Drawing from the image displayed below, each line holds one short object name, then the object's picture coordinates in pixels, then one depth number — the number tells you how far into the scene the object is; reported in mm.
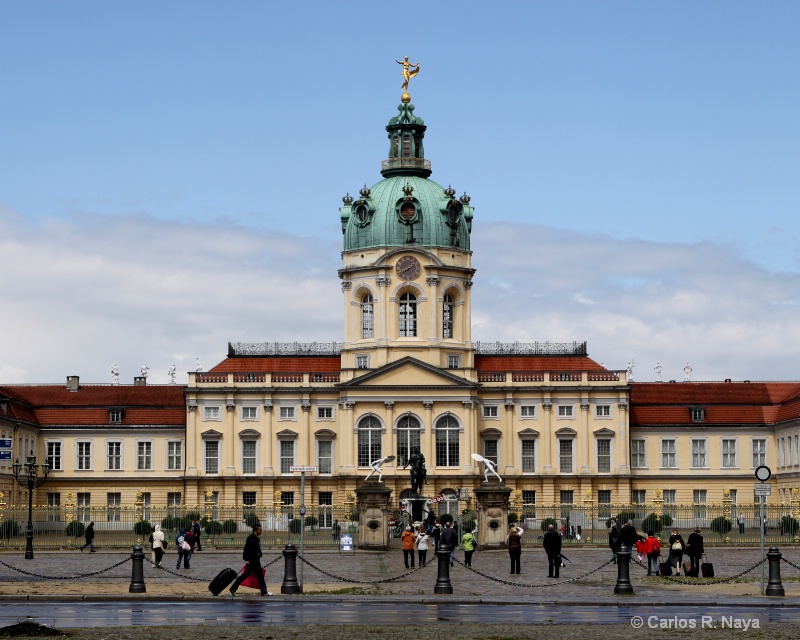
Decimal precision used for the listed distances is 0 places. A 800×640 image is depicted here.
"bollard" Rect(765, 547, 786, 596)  42594
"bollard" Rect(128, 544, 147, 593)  43656
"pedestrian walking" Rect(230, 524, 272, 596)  42344
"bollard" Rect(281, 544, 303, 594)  43562
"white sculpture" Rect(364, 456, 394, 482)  94375
